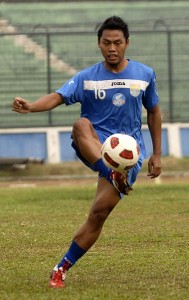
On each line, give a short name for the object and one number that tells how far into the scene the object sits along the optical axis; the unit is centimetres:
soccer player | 1465
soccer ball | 1404
